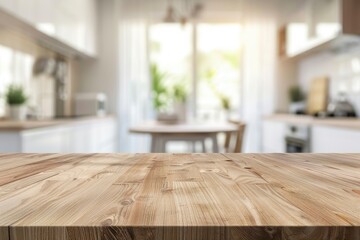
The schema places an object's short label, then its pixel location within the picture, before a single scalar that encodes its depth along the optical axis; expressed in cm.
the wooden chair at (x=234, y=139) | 228
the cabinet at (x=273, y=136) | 425
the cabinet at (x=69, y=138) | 235
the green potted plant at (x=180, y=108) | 358
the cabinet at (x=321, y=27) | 312
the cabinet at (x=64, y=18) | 277
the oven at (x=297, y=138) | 350
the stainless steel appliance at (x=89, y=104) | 451
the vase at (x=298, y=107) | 460
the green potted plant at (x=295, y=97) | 484
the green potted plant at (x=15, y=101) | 306
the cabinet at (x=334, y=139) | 255
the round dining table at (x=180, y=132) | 253
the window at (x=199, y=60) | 525
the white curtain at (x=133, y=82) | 506
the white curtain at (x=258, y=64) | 512
